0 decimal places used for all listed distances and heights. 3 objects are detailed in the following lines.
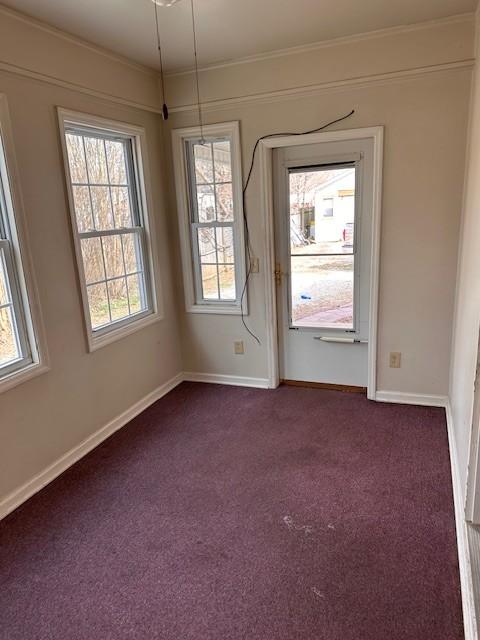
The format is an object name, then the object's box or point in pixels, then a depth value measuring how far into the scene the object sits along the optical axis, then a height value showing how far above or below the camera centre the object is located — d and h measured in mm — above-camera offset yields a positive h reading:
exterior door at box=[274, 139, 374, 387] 3238 -387
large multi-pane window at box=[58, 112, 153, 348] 2873 -42
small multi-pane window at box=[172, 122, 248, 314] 3459 -31
